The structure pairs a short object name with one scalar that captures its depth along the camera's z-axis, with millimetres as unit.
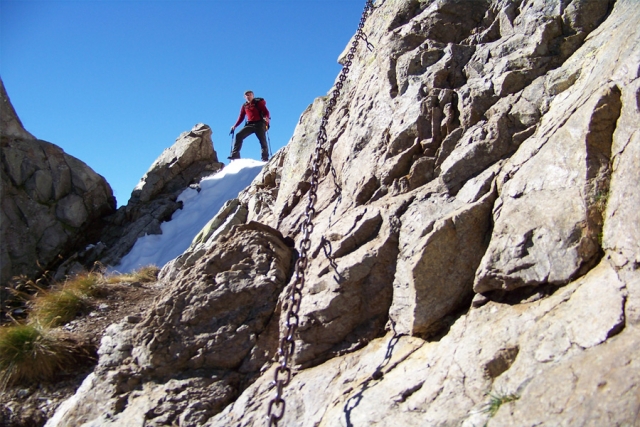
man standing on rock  17188
